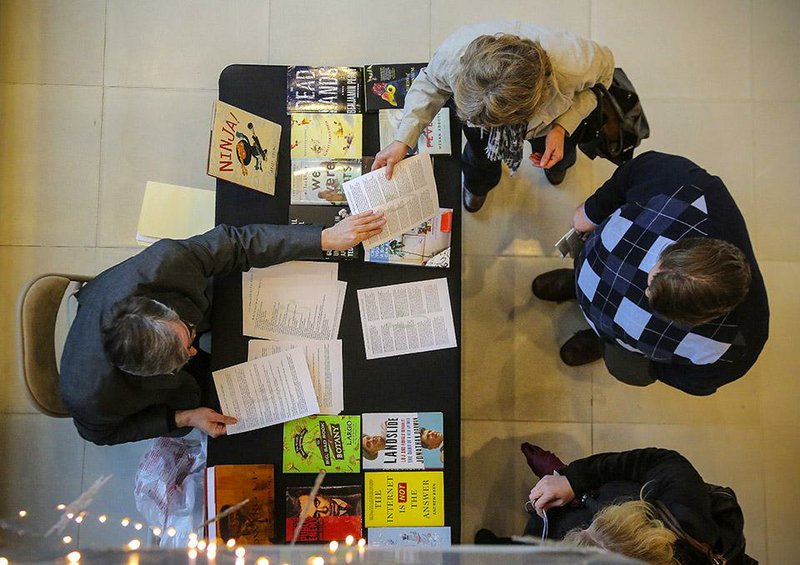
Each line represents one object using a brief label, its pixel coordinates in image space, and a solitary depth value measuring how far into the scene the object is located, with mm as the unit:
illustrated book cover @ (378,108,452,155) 1976
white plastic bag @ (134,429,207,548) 2123
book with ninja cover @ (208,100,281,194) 1900
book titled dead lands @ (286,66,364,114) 1990
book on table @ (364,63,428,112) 1991
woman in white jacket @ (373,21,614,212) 1625
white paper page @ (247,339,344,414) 1927
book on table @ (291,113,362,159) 1979
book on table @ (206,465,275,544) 1892
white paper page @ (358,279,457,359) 1930
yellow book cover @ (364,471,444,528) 1902
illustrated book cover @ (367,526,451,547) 1896
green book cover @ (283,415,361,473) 1913
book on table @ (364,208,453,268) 1943
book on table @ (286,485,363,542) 1905
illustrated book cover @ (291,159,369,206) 1975
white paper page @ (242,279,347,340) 1936
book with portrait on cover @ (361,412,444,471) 1908
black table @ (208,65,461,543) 1919
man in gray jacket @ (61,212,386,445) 1684
